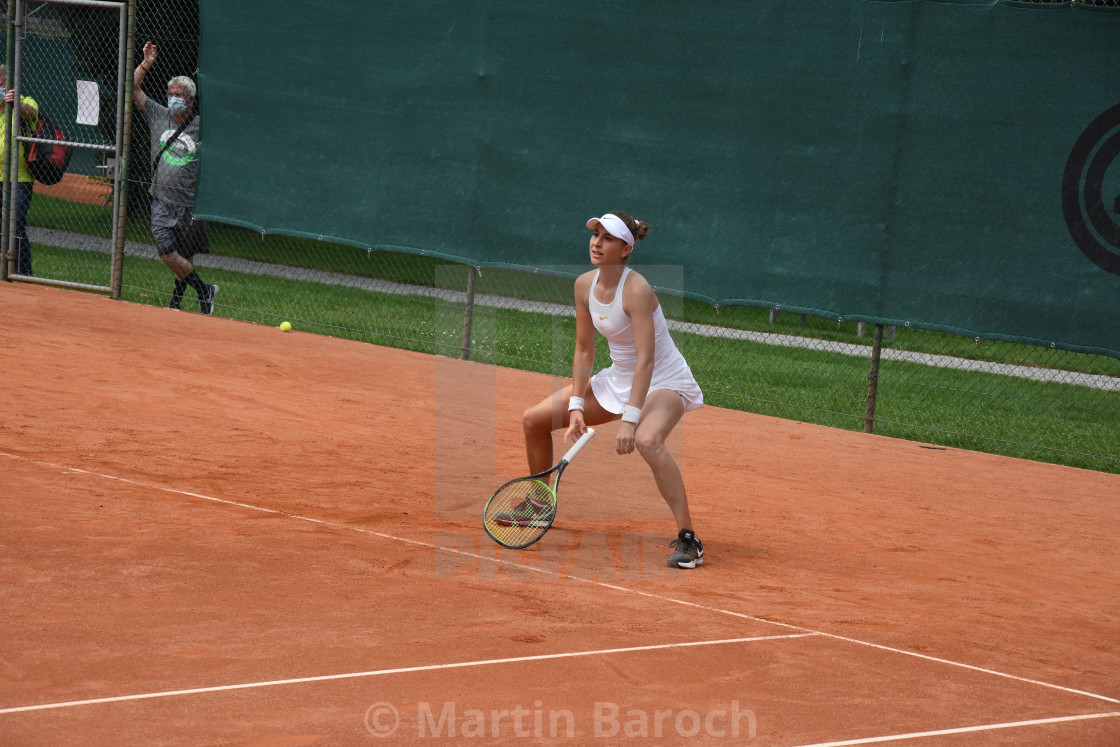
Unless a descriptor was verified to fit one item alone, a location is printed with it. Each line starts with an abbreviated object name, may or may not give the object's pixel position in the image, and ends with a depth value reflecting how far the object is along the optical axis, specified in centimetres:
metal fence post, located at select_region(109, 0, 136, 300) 2283
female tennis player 1066
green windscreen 1670
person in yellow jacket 2403
